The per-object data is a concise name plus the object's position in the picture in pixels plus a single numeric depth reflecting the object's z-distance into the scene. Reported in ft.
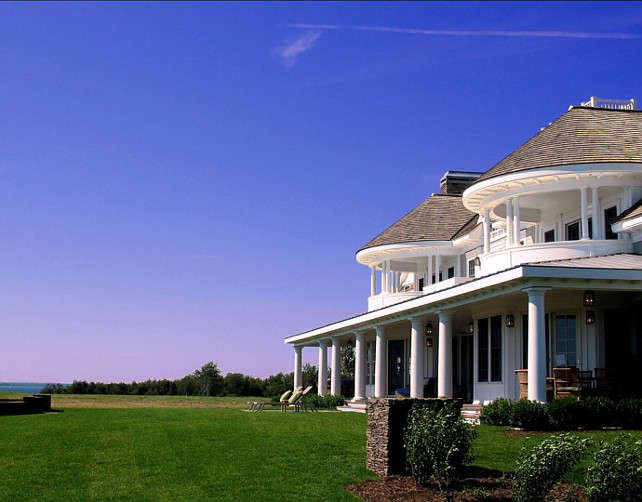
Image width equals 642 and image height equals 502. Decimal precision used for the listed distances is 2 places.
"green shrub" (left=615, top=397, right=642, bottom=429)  48.50
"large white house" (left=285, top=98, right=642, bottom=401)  52.16
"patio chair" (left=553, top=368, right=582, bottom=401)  52.80
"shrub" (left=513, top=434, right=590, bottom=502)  24.77
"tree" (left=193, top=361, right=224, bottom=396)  178.81
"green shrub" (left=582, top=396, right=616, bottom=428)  48.65
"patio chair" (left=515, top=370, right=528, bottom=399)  56.29
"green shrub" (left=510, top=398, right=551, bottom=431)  48.65
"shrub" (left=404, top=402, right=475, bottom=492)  30.04
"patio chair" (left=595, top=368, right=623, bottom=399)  53.61
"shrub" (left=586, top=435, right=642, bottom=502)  22.59
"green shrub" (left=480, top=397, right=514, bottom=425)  52.31
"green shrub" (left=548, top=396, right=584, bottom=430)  48.67
